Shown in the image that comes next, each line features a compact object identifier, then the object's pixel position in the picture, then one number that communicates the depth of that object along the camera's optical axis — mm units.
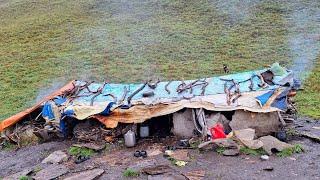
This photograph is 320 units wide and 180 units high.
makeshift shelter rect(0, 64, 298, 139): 10922
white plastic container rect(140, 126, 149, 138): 11734
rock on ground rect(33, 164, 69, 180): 10020
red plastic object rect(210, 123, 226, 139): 10766
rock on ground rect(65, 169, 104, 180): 9773
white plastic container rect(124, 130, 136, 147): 11297
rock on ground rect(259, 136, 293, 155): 10273
